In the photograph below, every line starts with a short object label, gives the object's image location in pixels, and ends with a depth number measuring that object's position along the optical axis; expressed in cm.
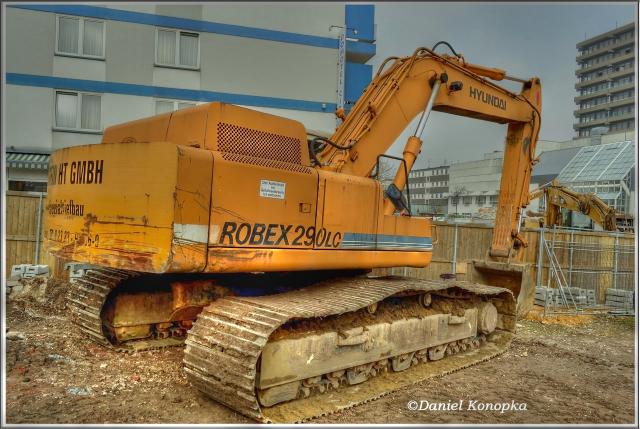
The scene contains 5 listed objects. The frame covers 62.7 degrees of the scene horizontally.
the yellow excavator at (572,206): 1608
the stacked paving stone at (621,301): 1213
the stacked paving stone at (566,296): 1142
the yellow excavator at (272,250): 434
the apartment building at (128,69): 1452
